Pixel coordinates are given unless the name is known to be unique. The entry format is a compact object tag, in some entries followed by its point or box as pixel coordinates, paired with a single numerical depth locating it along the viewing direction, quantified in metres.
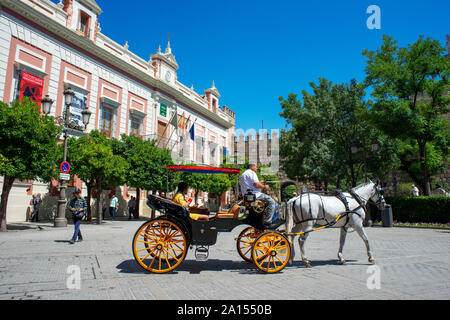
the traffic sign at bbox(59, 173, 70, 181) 12.51
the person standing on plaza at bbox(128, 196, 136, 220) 21.53
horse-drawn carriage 5.13
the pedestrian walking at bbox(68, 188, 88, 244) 8.66
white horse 5.82
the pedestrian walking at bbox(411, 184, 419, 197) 18.00
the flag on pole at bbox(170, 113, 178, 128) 26.30
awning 5.71
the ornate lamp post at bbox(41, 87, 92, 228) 12.84
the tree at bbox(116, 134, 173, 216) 19.30
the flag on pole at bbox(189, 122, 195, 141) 27.69
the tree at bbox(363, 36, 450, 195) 17.52
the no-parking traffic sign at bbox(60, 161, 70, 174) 12.75
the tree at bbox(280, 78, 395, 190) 24.67
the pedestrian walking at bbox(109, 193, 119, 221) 20.41
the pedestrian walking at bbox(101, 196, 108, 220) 21.39
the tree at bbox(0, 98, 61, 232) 10.85
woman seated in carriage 5.45
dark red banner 16.49
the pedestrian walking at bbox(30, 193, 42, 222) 16.25
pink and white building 16.33
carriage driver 5.58
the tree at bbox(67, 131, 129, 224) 15.71
